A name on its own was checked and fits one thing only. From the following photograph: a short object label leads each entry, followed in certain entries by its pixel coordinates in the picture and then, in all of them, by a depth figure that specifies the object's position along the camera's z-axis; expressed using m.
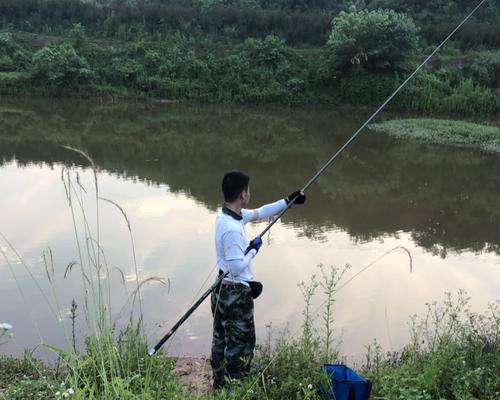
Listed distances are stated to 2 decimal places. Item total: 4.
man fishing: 2.90
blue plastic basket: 2.68
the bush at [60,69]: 20.09
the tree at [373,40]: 19.66
